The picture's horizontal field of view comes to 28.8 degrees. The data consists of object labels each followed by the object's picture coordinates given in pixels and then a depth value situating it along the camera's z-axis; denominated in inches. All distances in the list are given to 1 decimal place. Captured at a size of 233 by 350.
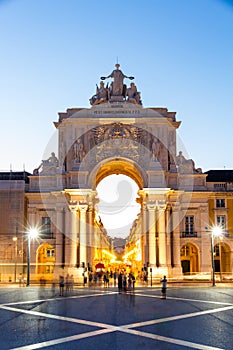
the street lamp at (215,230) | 1775.3
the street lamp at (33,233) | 1918.1
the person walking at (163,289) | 1089.8
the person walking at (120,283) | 1391.2
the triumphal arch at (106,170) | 2053.4
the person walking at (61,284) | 1246.1
